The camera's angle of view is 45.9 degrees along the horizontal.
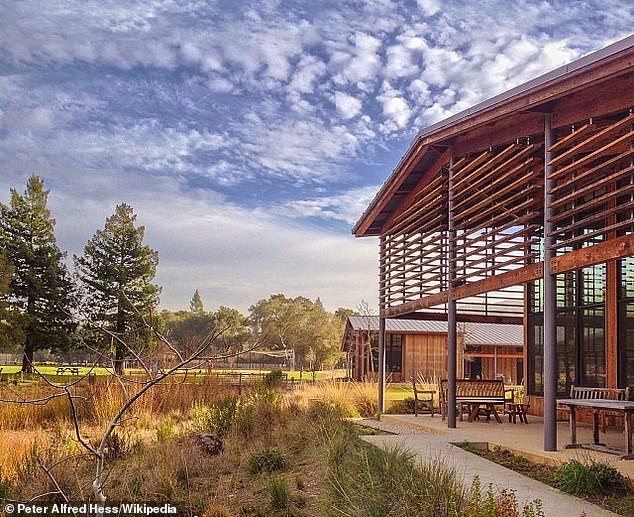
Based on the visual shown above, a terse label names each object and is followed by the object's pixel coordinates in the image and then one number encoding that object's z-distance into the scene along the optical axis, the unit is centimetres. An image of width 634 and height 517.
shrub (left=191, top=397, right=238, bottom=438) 1120
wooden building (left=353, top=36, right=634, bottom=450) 799
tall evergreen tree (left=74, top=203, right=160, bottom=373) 3662
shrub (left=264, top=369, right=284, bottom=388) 1827
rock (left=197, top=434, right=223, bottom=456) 971
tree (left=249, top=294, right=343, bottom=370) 4972
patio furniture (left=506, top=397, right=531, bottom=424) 1241
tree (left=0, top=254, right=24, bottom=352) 2962
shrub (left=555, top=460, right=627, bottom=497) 658
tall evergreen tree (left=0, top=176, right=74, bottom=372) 3384
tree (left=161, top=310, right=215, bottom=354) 4567
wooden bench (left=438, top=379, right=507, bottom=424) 1227
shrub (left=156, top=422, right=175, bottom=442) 1031
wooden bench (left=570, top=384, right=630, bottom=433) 880
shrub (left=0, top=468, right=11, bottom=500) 650
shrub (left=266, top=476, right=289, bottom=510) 678
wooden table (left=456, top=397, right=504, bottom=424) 1221
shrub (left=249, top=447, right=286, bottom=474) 860
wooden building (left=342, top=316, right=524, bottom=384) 3275
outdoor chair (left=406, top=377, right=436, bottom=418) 1372
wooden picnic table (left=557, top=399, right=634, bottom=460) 754
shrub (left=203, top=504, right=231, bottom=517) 628
